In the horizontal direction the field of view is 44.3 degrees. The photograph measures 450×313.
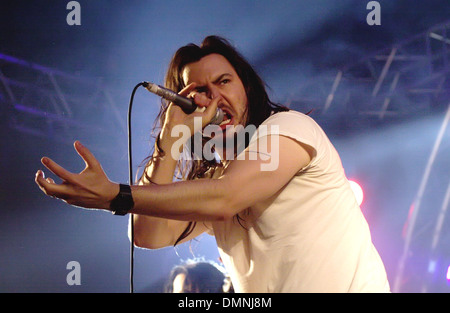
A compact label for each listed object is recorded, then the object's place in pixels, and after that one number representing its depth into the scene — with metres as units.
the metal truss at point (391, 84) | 5.15
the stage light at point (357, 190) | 5.30
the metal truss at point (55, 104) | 4.79
